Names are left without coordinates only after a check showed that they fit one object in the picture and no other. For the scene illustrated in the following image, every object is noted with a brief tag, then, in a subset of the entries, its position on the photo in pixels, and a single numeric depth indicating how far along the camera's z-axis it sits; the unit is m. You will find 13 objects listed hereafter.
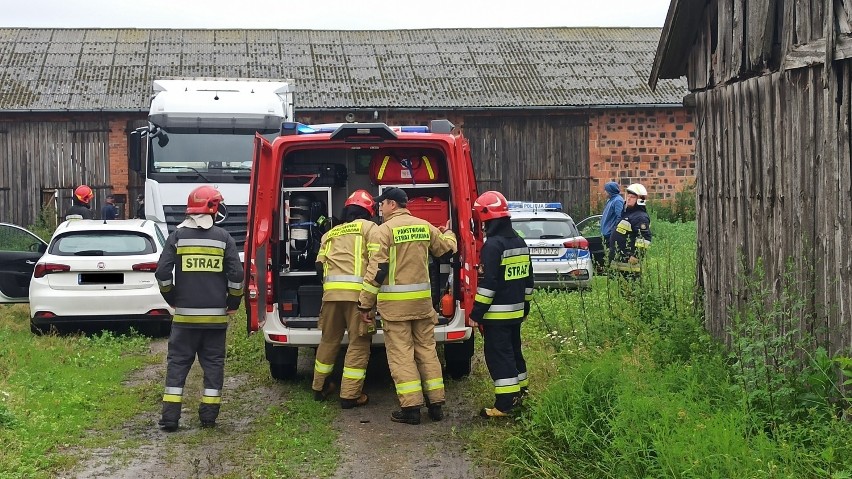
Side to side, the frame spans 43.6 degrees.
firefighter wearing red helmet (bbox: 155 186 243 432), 8.31
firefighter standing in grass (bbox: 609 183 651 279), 12.60
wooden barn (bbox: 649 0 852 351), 6.52
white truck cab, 16.92
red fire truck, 9.22
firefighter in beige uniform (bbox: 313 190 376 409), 8.91
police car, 16.30
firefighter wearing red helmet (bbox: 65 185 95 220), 17.12
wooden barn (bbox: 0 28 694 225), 25.08
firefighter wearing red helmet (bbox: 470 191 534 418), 8.18
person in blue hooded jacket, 13.87
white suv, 12.22
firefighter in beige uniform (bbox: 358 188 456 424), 8.50
